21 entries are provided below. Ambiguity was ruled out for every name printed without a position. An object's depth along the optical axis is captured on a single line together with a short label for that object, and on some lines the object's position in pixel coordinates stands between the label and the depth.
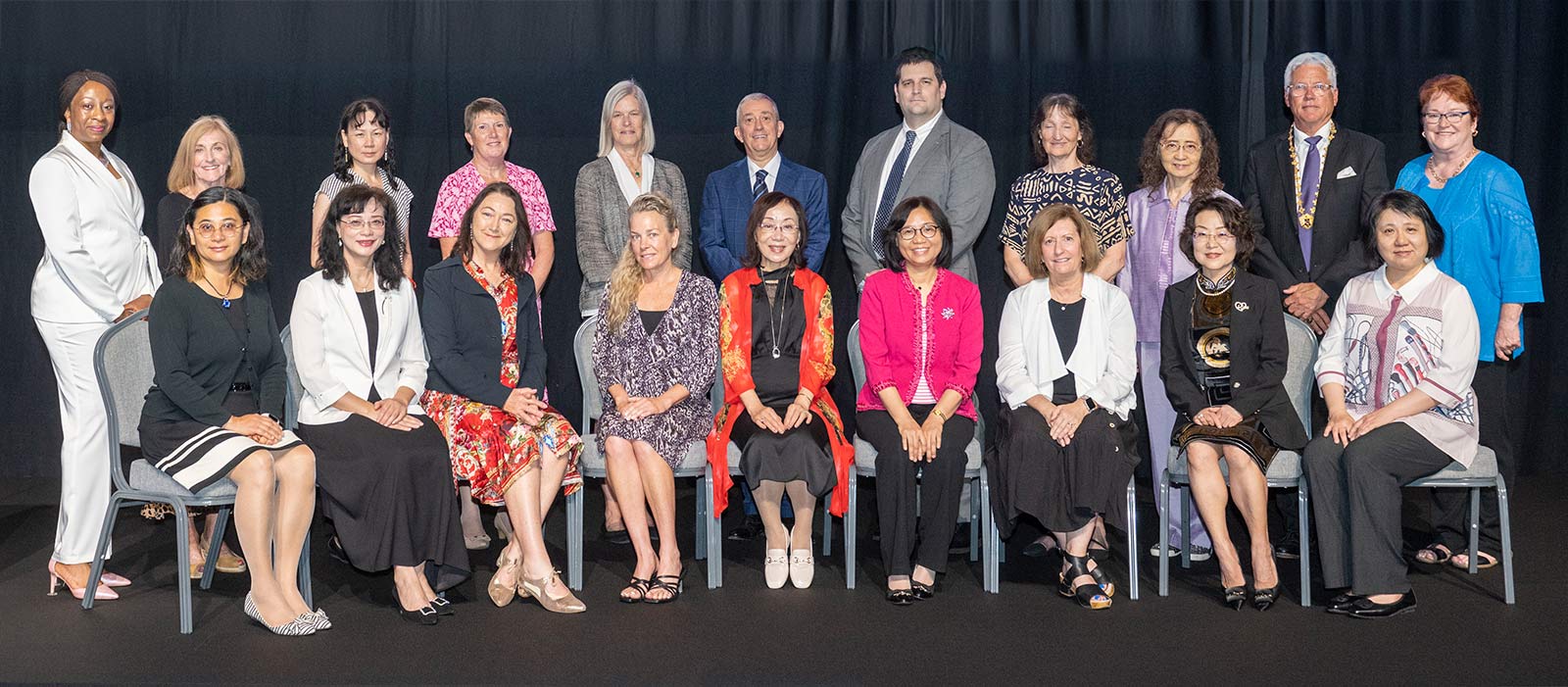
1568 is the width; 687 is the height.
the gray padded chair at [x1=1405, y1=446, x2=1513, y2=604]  3.82
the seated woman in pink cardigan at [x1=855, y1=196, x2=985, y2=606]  3.98
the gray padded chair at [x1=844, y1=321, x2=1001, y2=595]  4.00
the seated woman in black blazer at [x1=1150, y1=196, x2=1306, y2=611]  3.89
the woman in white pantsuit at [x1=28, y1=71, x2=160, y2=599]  3.96
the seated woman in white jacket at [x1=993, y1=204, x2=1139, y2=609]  3.91
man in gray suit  4.68
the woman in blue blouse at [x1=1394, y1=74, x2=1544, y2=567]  4.14
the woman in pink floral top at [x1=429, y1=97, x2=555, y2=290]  4.66
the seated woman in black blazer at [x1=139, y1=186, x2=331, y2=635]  3.56
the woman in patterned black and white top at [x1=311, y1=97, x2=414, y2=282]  4.53
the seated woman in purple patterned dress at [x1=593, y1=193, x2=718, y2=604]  3.99
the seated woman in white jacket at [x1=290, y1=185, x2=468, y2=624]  3.67
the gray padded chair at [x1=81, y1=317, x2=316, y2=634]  3.58
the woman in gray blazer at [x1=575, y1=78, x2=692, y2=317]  4.73
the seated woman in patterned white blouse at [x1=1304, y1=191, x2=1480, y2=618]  3.73
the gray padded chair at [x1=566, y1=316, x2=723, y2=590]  4.00
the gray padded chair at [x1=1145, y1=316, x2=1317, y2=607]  3.89
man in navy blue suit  4.79
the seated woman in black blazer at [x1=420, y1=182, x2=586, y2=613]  3.85
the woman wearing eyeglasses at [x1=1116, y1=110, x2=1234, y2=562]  4.30
